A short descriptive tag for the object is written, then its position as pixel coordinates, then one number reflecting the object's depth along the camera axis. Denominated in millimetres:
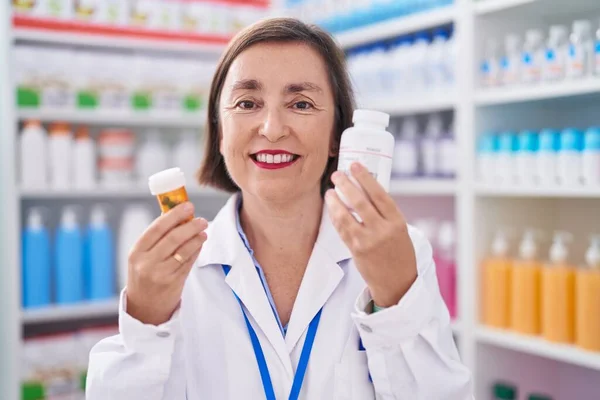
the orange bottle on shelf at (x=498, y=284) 2441
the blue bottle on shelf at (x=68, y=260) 2912
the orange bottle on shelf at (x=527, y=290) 2320
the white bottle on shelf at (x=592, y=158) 2096
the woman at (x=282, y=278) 1146
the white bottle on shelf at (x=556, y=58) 2221
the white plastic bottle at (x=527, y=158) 2287
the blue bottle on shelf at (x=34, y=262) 2865
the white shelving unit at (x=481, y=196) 2480
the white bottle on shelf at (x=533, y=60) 2298
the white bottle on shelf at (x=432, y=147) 2805
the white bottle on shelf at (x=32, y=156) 2850
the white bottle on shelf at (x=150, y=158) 3193
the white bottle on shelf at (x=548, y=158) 2225
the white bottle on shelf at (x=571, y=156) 2156
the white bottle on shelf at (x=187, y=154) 3275
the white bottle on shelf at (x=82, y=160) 2975
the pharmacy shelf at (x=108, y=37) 2914
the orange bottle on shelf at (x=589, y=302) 2115
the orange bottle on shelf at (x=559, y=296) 2213
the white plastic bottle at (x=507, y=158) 2355
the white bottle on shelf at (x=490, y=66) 2457
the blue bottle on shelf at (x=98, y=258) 2994
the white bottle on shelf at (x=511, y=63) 2369
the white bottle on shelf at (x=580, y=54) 2160
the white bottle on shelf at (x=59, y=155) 2895
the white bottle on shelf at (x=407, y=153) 2932
